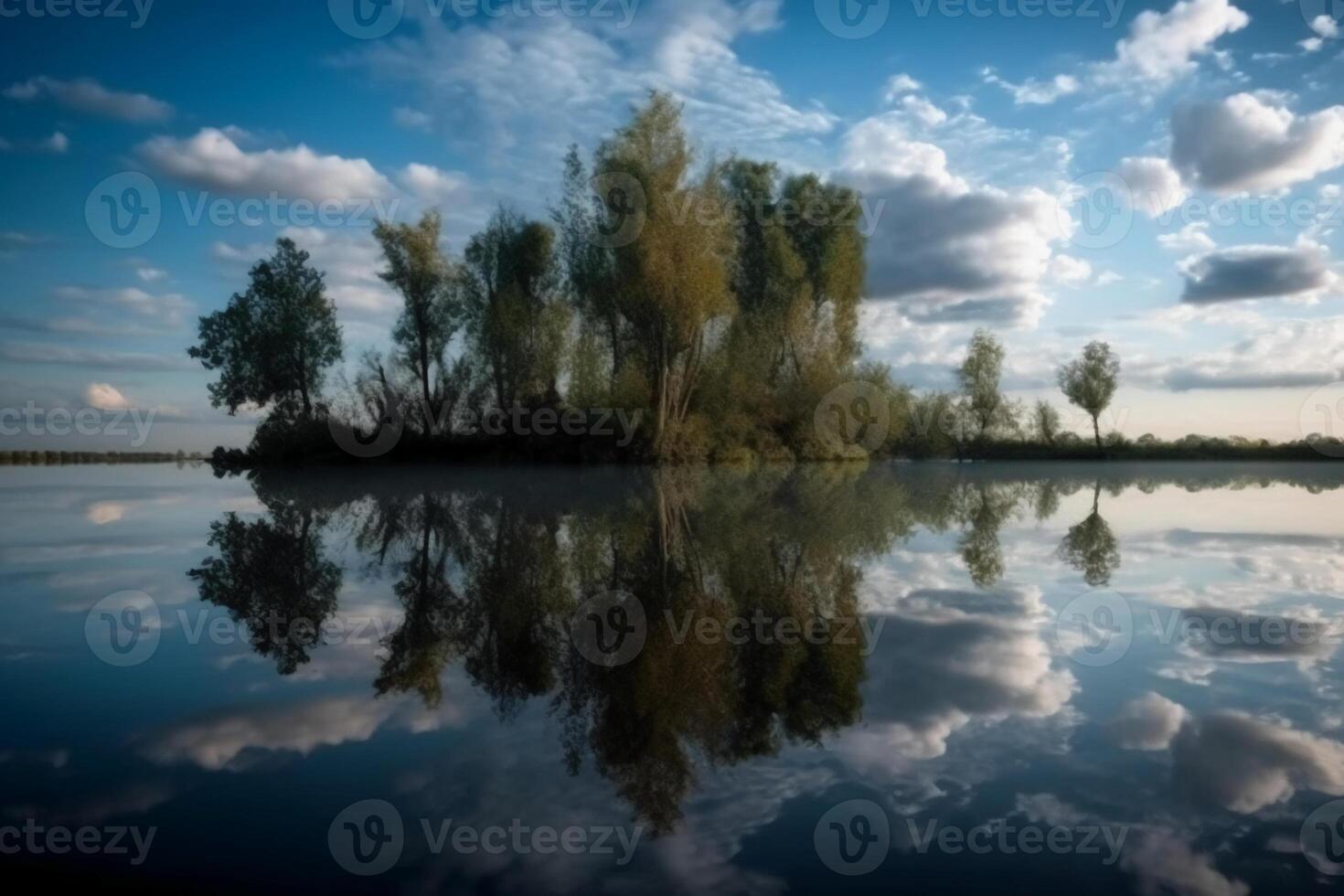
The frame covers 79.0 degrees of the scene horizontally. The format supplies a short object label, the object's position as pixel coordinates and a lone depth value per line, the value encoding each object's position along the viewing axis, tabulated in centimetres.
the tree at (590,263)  2938
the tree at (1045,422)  4778
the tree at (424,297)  3256
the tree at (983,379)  4891
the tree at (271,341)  3641
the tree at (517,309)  3197
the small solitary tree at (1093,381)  5209
